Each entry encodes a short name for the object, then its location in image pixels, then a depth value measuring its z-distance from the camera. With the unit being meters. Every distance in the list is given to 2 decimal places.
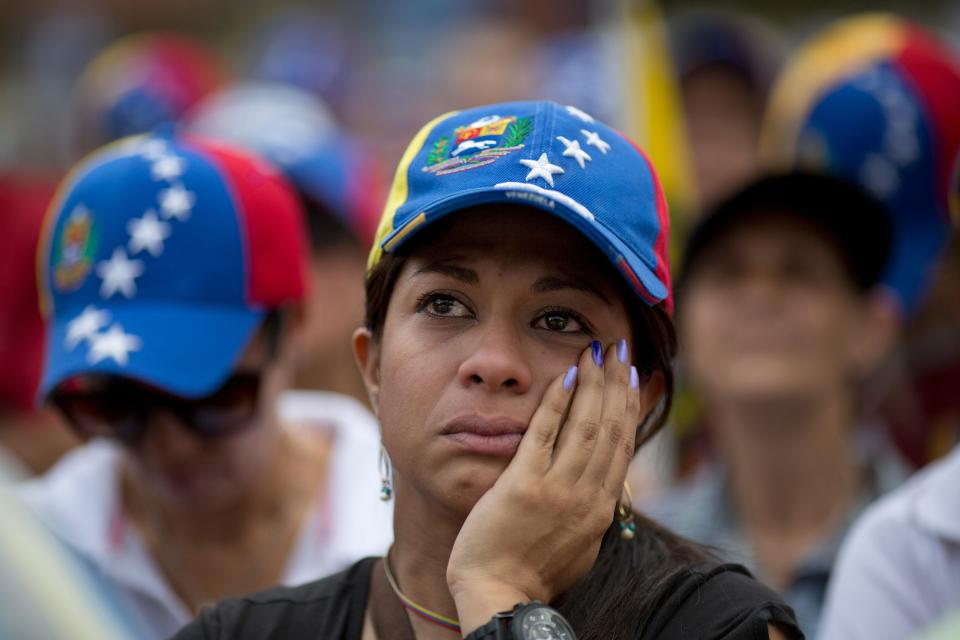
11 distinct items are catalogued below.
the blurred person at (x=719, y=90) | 7.04
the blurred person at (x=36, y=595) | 1.78
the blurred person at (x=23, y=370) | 5.25
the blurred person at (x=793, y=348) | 4.66
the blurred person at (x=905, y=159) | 5.38
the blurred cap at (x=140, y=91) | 8.47
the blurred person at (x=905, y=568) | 3.32
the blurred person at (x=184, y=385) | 3.55
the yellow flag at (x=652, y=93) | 6.82
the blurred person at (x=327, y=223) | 5.58
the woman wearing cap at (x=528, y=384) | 2.47
